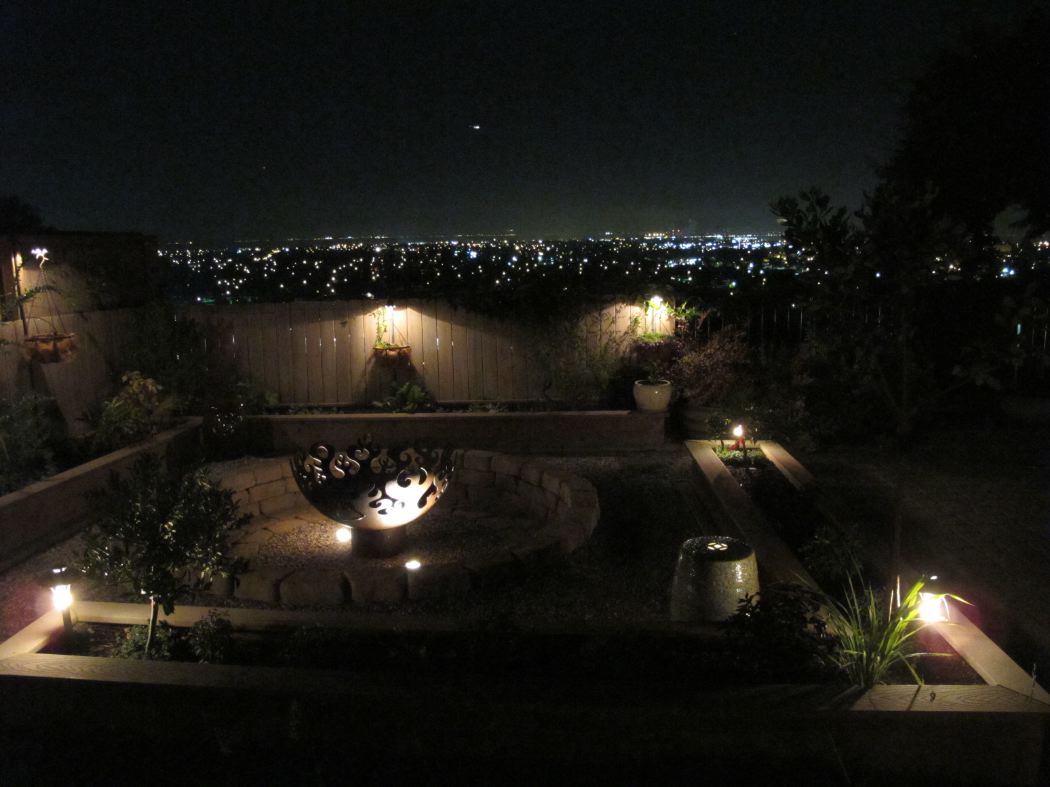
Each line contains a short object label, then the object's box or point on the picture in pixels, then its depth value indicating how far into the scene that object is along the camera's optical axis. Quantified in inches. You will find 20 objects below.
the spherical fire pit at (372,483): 226.5
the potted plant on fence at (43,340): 333.7
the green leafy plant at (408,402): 425.4
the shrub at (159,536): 165.6
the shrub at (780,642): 142.2
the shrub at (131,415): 329.7
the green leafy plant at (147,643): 160.9
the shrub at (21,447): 273.3
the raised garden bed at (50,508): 251.4
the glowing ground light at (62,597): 169.1
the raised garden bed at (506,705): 124.2
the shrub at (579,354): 420.5
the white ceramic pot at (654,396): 386.6
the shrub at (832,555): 201.2
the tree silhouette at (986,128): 470.3
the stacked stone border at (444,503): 202.8
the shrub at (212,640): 157.6
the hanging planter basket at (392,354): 433.4
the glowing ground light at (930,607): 156.9
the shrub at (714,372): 381.7
